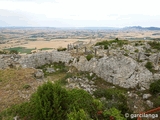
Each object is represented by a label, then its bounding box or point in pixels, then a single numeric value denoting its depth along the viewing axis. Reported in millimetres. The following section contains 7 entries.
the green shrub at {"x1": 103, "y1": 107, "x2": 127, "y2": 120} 5730
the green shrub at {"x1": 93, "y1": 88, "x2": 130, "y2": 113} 8274
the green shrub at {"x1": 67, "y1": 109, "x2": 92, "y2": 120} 4916
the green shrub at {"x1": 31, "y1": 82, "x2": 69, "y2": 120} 6122
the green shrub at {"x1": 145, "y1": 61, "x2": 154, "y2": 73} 12068
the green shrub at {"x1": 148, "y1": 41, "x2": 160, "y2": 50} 17451
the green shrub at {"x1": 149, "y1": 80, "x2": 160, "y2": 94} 10123
